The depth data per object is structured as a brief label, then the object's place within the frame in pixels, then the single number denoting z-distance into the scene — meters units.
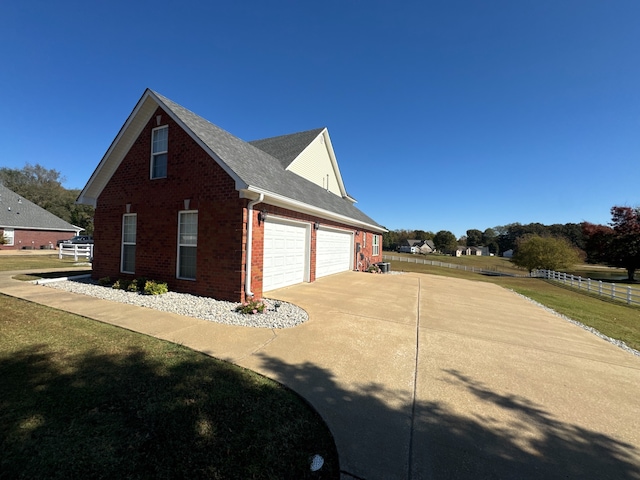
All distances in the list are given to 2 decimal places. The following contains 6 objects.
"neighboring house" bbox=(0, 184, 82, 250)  28.84
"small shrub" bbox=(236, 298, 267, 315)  6.38
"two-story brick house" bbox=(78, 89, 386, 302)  7.45
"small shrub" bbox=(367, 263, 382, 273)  17.52
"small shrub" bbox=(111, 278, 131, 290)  8.58
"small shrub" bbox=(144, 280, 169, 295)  7.85
